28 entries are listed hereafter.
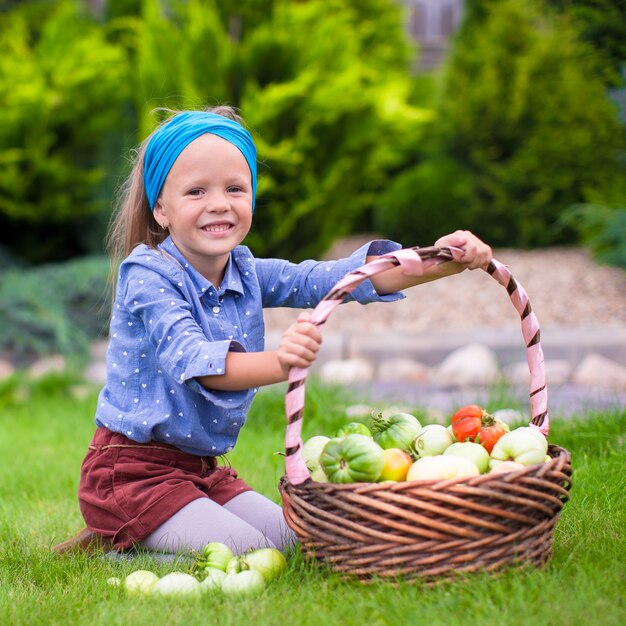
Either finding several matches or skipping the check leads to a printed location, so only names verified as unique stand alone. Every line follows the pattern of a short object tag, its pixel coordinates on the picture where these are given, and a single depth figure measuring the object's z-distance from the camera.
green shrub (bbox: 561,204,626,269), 6.44
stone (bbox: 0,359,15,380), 5.64
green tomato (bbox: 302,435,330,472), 2.24
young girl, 2.37
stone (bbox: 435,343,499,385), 5.05
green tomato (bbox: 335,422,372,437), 2.24
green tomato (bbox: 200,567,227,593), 2.04
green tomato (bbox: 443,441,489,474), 2.15
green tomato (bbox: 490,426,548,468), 2.13
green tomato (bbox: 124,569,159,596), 2.07
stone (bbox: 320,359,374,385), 5.21
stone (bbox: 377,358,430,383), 5.46
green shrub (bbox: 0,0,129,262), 6.64
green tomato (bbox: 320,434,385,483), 2.06
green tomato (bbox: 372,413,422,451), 2.29
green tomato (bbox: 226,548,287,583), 2.11
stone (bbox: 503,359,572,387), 5.02
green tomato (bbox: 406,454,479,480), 2.04
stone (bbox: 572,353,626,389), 4.98
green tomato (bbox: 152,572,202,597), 2.03
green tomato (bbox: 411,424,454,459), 2.25
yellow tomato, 2.12
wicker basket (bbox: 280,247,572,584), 1.92
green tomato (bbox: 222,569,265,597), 2.02
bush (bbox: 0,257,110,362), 5.86
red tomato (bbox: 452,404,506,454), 2.31
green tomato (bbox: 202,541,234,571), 2.15
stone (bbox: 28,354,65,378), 5.61
